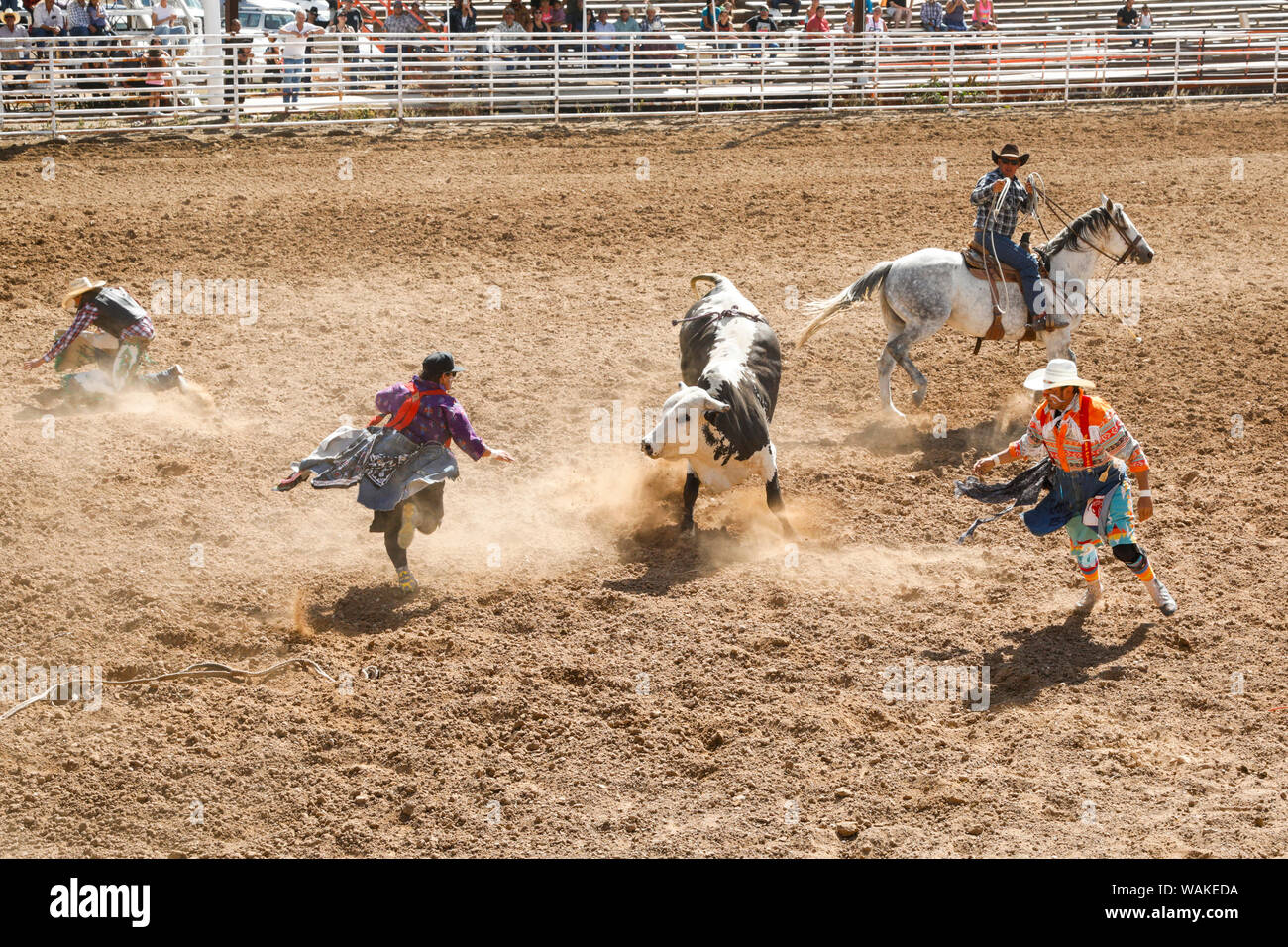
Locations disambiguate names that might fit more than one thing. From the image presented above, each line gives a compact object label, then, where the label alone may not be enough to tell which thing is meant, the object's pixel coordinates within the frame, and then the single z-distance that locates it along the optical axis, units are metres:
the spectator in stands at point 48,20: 19.52
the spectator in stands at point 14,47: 18.14
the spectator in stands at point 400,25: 22.47
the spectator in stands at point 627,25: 22.08
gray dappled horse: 10.45
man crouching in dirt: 10.49
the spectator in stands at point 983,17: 25.77
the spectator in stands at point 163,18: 20.17
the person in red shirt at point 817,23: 22.91
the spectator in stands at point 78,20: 19.56
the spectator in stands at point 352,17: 23.56
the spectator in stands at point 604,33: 20.38
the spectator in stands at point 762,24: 24.83
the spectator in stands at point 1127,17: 25.17
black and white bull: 8.01
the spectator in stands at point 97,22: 19.56
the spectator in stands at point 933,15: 24.47
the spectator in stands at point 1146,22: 23.72
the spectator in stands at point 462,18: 22.11
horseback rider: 10.28
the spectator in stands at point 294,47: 19.52
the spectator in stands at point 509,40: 19.88
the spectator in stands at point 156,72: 18.57
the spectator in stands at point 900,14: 25.08
